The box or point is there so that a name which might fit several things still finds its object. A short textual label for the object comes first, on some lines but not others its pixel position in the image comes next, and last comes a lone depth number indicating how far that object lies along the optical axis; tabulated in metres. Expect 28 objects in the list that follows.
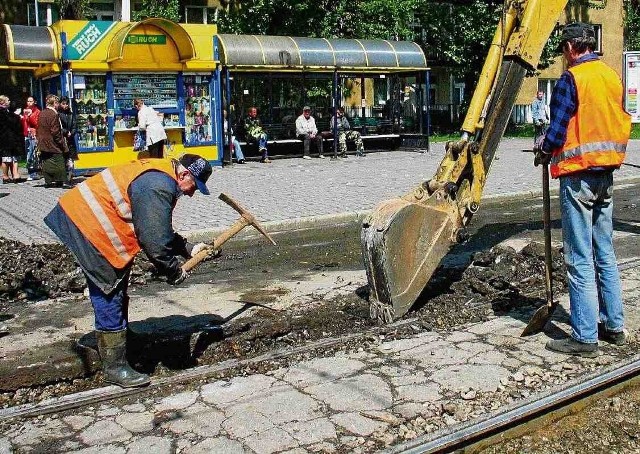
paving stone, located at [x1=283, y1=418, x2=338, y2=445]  4.28
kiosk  18.72
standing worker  5.32
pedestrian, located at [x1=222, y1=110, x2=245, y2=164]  21.77
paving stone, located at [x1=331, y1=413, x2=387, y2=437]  4.37
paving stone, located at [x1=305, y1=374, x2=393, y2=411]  4.72
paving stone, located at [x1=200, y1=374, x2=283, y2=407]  4.88
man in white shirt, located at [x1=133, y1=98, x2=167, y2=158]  17.95
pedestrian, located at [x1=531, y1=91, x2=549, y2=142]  26.89
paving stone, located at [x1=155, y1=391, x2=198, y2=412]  4.77
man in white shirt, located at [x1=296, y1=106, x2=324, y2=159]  23.34
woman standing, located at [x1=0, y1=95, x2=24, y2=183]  16.61
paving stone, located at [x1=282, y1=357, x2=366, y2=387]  5.16
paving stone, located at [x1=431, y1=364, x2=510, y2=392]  4.98
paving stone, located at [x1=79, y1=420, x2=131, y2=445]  4.34
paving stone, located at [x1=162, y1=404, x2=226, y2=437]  4.42
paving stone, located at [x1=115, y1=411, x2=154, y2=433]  4.48
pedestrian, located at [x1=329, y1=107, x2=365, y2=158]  23.88
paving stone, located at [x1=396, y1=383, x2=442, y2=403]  4.81
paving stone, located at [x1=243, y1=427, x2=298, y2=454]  4.17
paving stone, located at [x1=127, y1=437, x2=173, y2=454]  4.18
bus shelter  22.03
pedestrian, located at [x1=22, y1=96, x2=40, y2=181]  18.50
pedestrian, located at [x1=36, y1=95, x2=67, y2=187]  16.14
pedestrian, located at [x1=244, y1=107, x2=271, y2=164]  22.31
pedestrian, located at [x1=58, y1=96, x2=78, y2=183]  17.21
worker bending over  4.80
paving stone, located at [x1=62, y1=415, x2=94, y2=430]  4.55
